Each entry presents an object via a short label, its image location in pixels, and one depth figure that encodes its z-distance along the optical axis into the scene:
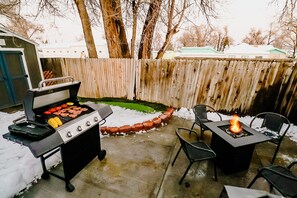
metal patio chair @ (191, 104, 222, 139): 3.59
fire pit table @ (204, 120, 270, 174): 2.50
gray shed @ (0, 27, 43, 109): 5.54
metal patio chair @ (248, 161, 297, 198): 1.88
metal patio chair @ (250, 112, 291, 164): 2.99
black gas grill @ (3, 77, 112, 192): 1.78
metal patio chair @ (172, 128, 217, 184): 2.37
